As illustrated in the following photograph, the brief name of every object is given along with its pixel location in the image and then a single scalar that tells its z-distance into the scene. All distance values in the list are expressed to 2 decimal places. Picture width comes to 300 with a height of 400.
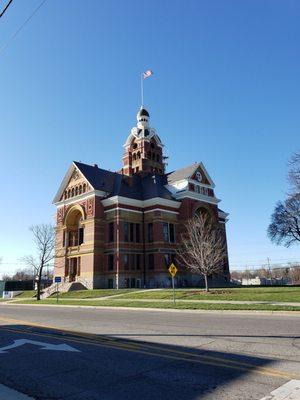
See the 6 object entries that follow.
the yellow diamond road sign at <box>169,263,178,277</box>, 26.26
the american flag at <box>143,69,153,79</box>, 59.25
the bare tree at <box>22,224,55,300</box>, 45.56
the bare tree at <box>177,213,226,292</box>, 34.69
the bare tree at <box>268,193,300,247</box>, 56.25
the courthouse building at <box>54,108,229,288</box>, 48.00
